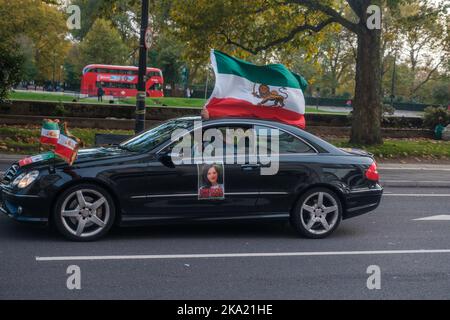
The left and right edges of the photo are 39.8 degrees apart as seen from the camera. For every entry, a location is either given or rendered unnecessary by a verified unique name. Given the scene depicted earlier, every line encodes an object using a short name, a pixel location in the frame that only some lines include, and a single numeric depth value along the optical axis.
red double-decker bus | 57.47
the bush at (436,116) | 26.30
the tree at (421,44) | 21.00
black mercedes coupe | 6.97
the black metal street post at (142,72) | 14.45
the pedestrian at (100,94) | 48.84
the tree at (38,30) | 55.88
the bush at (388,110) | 35.12
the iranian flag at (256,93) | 8.48
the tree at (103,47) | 66.81
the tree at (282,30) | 19.66
